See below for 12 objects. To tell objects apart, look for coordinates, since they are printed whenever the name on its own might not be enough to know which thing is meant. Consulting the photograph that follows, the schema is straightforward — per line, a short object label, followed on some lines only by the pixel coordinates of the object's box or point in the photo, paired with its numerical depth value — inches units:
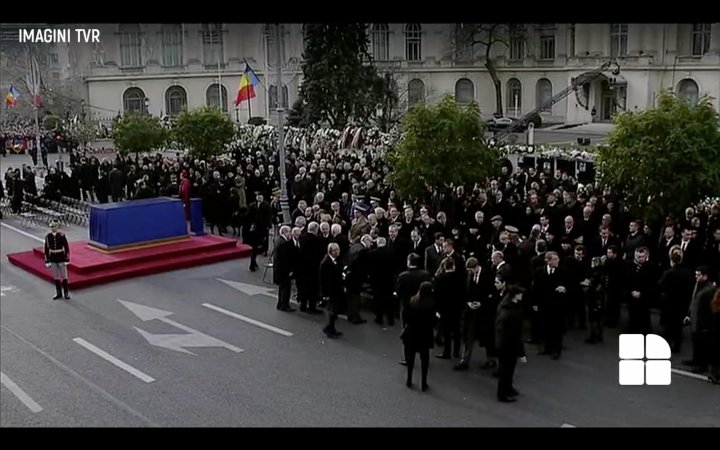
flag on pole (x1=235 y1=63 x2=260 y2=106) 1059.9
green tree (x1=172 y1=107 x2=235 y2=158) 979.3
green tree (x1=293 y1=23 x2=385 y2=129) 1318.9
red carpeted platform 613.9
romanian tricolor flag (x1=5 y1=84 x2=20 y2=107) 1369.3
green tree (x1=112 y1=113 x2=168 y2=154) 1094.4
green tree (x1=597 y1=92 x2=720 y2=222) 486.6
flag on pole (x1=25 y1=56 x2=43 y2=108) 1299.1
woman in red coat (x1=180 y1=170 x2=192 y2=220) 761.9
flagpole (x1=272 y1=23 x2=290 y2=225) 712.4
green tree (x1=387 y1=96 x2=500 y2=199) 622.8
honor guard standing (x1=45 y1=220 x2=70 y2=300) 545.3
